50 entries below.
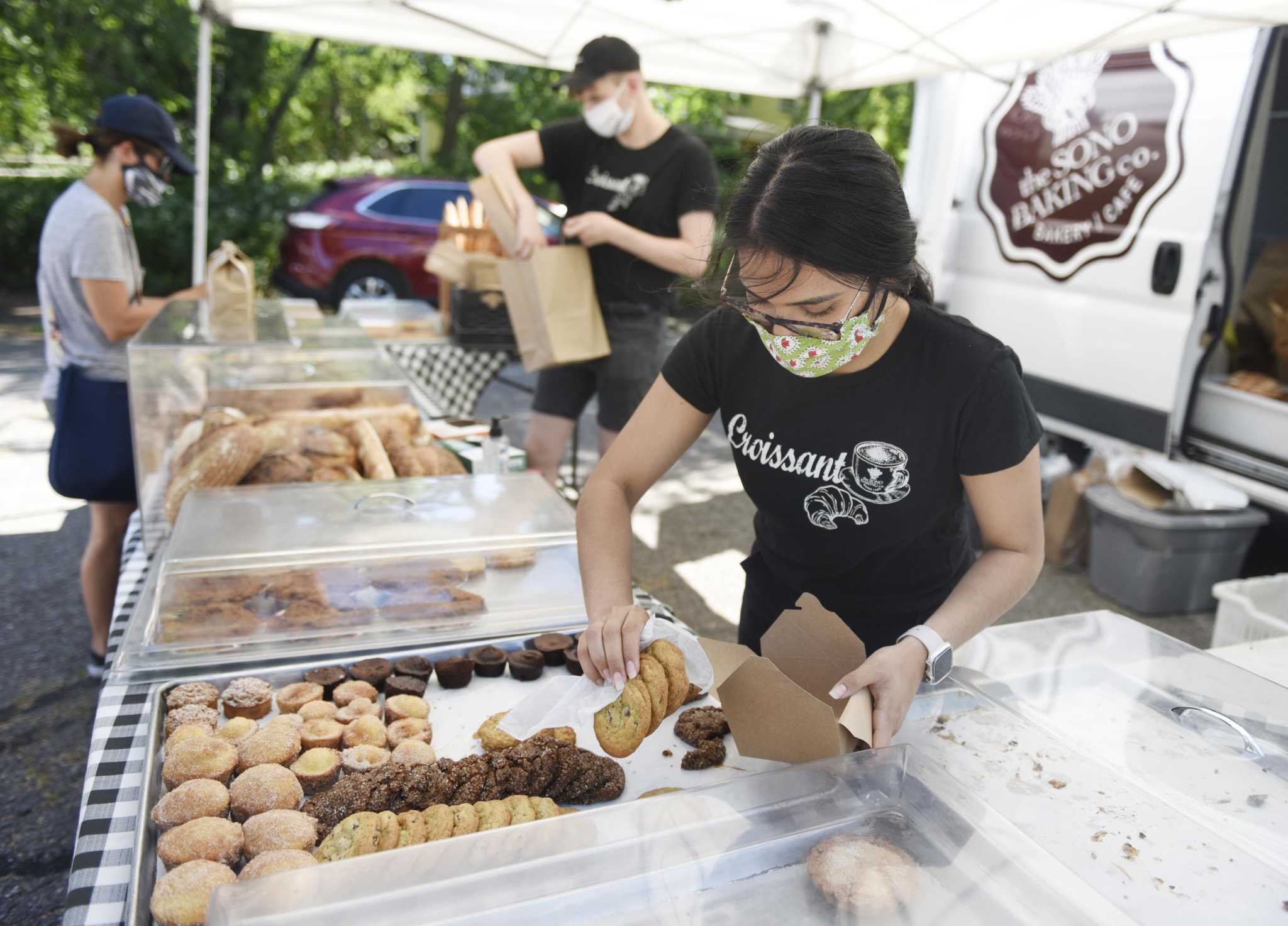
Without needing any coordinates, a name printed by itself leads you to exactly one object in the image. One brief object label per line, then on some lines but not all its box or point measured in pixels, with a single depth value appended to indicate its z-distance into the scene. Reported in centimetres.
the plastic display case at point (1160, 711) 123
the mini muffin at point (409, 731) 151
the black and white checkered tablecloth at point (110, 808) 112
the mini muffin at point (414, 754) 144
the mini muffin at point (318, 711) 156
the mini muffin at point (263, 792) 131
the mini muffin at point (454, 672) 170
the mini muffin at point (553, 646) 179
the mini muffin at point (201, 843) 119
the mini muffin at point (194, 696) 154
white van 406
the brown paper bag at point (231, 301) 312
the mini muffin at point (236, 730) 149
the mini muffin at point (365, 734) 150
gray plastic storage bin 432
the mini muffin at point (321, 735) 149
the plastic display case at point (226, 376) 252
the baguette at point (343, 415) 294
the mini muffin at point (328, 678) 167
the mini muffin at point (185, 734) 141
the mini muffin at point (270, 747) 142
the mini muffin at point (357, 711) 157
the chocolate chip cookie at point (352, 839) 117
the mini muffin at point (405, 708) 158
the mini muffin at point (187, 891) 108
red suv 1015
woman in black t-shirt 131
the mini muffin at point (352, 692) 163
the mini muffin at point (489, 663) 175
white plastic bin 292
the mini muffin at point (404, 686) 166
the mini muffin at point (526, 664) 174
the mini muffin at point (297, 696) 160
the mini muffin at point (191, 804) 125
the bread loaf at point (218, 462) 239
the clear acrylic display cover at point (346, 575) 178
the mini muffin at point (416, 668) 172
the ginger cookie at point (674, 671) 135
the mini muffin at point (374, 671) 170
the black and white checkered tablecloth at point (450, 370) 509
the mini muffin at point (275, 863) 115
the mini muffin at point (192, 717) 148
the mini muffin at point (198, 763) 135
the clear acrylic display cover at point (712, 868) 96
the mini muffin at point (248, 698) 157
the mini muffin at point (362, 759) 144
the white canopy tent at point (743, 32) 393
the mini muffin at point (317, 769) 140
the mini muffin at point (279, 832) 122
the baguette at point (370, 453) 267
